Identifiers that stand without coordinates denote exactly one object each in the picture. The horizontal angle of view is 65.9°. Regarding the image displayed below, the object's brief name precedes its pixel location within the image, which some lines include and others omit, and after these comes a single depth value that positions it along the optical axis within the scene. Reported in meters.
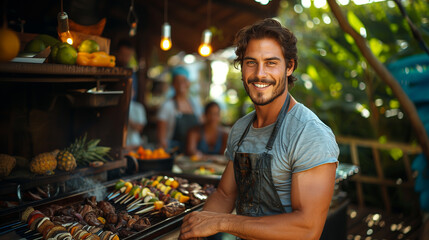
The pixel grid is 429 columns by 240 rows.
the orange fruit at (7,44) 1.59
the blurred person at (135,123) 6.10
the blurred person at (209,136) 5.52
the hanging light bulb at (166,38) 3.92
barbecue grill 1.99
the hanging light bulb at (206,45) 4.50
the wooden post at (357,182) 6.24
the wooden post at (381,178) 6.01
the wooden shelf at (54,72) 2.08
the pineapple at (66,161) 2.64
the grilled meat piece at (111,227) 2.11
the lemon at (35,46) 2.27
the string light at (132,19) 3.66
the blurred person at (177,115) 6.39
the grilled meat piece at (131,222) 2.18
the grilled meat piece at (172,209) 2.38
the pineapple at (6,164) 2.34
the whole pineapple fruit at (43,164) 2.50
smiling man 1.77
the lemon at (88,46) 2.66
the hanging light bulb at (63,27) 2.39
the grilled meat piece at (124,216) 2.27
